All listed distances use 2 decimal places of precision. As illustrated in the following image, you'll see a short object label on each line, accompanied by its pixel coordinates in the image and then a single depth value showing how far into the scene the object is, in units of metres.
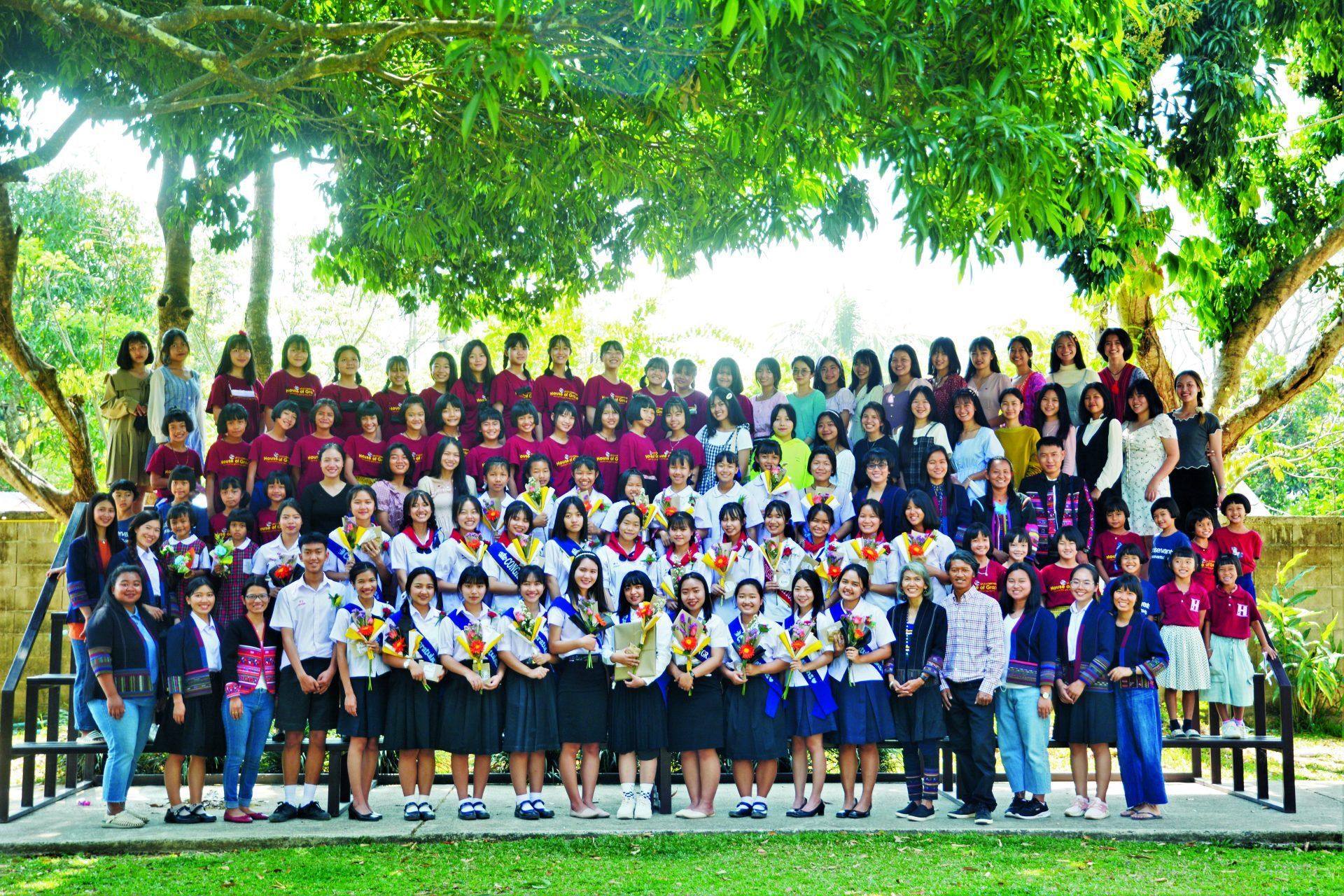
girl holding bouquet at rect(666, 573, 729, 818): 7.52
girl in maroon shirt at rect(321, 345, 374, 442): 9.01
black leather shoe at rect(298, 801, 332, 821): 7.42
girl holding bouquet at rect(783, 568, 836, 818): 7.52
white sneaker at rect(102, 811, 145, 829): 7.17
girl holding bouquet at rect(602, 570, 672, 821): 7.46
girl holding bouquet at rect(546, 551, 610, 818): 7.48
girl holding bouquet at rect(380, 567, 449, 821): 7.36
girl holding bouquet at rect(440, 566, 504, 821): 7.39
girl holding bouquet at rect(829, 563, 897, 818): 7.48
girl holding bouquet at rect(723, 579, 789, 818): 7.56
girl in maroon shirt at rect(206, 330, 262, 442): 9.12
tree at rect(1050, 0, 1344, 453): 9.34
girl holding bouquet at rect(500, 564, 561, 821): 7.42
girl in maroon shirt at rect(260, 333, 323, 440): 9.06
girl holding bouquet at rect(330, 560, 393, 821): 7.35
